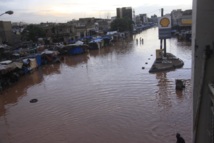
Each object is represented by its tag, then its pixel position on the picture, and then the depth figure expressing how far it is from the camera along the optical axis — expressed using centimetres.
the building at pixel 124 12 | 12688
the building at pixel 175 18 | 8294
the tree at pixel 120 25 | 7575
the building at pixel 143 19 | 14968
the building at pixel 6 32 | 4746
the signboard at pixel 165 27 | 2420
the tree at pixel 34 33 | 4982
